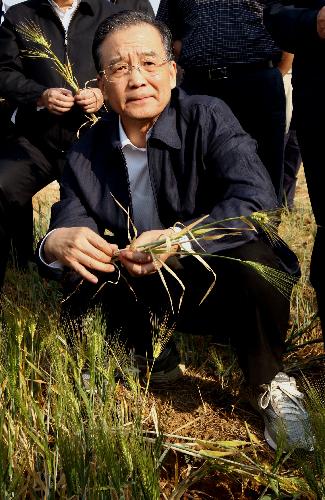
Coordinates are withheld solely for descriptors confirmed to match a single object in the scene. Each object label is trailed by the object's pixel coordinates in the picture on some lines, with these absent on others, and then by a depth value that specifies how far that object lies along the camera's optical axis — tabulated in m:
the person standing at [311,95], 1.99
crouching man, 1.77
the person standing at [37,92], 2.72
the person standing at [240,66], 2.80
